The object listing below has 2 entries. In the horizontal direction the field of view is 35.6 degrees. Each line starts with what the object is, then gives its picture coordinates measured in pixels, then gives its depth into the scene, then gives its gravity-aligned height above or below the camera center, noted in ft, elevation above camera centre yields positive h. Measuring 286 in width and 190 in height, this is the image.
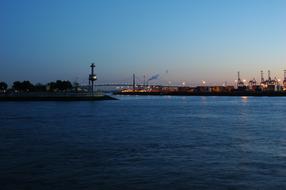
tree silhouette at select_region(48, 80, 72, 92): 350.54 +4.08
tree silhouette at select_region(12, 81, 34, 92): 342.23 +4.24
